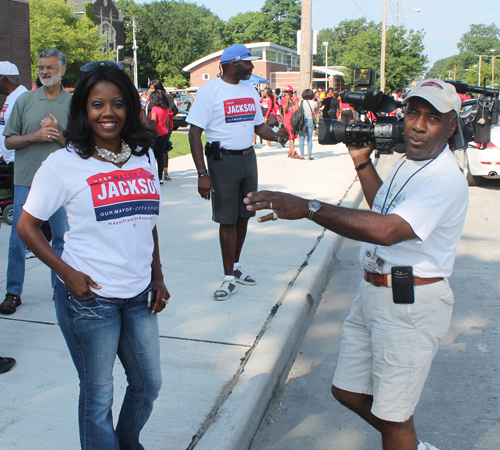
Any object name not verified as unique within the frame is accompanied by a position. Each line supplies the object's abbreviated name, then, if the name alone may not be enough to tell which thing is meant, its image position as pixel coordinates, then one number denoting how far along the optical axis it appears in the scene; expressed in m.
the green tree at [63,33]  43.97
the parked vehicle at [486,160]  10.38
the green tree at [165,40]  79.69
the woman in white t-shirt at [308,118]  13.39
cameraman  2.08
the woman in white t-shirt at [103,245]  2.09
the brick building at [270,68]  56.09
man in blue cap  4.64
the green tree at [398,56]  40.38
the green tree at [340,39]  145.75
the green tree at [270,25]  99.49
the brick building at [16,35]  11.06
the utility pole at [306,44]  14.90
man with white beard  4.06
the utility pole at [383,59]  35.38
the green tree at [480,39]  168.34
